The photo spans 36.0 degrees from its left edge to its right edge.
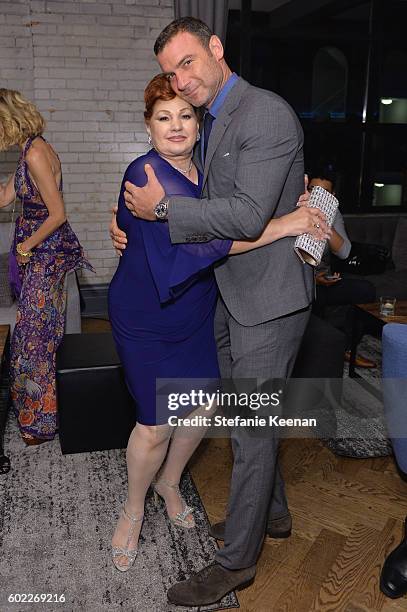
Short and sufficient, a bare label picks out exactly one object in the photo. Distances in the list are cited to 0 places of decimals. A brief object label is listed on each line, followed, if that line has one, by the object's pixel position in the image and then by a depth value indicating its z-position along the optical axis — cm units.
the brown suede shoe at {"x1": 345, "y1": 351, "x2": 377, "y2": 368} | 417
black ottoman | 287
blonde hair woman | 295
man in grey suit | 174
